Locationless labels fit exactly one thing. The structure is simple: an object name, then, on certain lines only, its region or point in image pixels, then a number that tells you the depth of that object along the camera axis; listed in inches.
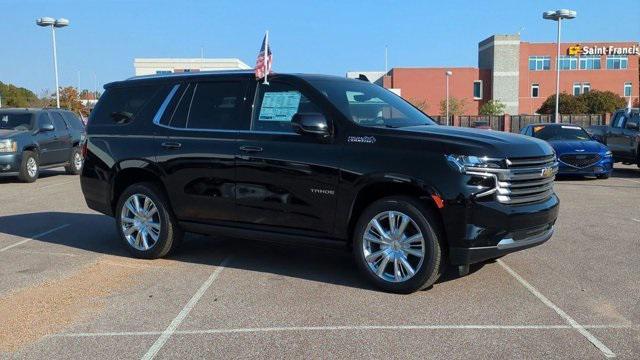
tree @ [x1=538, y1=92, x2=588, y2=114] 2637.8
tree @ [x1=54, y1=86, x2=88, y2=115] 2363.4
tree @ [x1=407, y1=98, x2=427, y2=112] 2934.1
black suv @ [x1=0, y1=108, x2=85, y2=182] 598.2
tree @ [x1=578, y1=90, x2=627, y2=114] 2603.3
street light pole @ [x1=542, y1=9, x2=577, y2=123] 1233.4
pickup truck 643.5
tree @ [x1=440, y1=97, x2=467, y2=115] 2829.7
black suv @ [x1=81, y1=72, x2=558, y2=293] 200.8
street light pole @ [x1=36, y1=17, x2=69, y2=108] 1198.9
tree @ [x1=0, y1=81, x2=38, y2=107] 2755.9
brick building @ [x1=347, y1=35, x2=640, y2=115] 2930.6
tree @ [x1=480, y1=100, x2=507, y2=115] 2787.9
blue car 581.3
